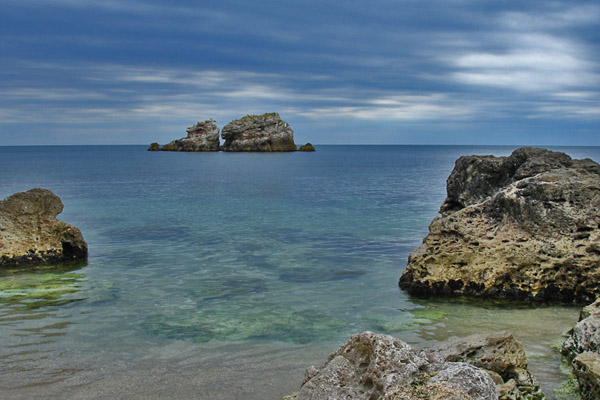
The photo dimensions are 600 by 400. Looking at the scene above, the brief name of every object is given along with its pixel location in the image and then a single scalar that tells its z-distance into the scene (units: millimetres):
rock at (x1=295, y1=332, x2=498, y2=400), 4309
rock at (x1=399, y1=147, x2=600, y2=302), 10109
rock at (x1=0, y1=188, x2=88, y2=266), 13703
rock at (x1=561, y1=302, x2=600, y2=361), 6723
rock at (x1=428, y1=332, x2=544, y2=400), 5790
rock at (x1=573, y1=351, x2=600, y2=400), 5422
